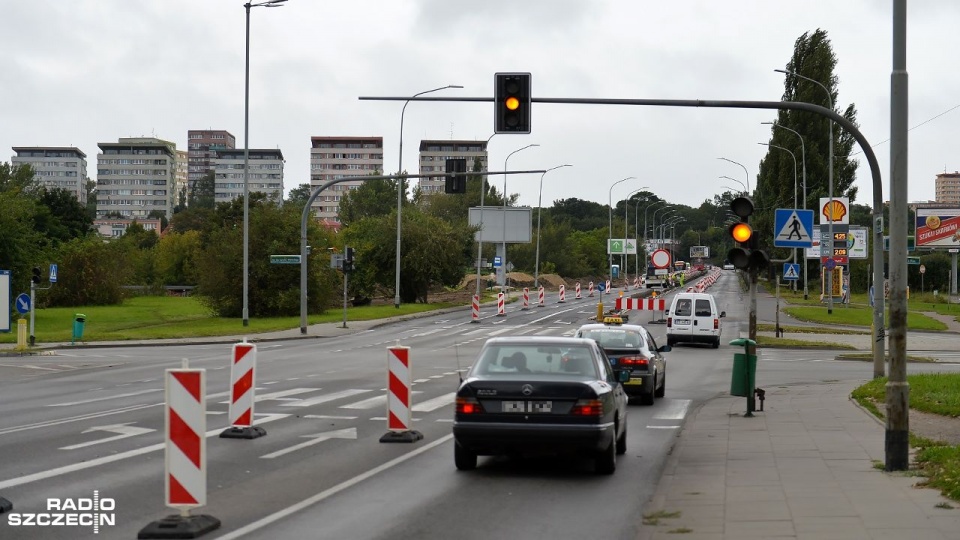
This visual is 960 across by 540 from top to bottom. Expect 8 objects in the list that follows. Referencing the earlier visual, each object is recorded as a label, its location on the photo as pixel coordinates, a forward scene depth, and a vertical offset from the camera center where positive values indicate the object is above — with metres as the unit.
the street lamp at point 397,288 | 63.67 -1.23
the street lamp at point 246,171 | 46.34 +4.01
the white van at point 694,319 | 37.28 -1.63
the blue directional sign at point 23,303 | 38.41 -1.34
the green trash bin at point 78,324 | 40.28 -2.13
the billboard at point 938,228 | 79.31 +3.13
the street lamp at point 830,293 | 54.29 -1.09
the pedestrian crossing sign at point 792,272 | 46.38 -0.06
